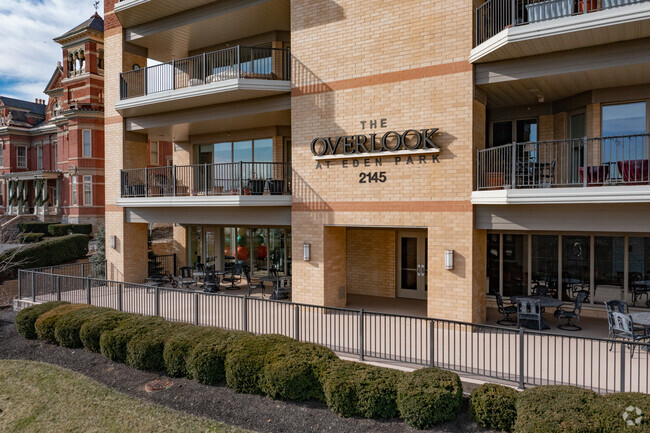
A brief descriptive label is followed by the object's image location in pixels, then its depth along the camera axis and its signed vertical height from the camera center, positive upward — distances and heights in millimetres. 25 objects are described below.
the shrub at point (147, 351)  9578 -3267
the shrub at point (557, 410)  5879 -2976
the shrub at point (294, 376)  7859 -3153
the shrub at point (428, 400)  6828 -3156
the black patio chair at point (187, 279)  16938 -2936
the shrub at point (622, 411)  5766 -2888
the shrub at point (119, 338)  10109 -3128
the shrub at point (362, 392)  7234 -3204
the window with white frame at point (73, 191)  37969 +1521
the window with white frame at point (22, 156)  48531 +6000
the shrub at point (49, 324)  11812 -3241
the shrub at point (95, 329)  10750 -3095
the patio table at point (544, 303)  11669 -2673
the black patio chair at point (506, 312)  12172 -3010
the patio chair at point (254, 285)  16142 -3358
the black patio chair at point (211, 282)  17172 -3069
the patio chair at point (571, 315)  11805 -3038
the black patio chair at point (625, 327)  9578 -2787
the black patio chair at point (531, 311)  11494 -2837
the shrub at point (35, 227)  37188 -1678
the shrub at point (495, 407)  6631 -3175
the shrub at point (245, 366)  8375 -3162
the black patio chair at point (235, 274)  18506 -3106
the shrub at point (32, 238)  31847 -2288
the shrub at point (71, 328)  11258 -3211
